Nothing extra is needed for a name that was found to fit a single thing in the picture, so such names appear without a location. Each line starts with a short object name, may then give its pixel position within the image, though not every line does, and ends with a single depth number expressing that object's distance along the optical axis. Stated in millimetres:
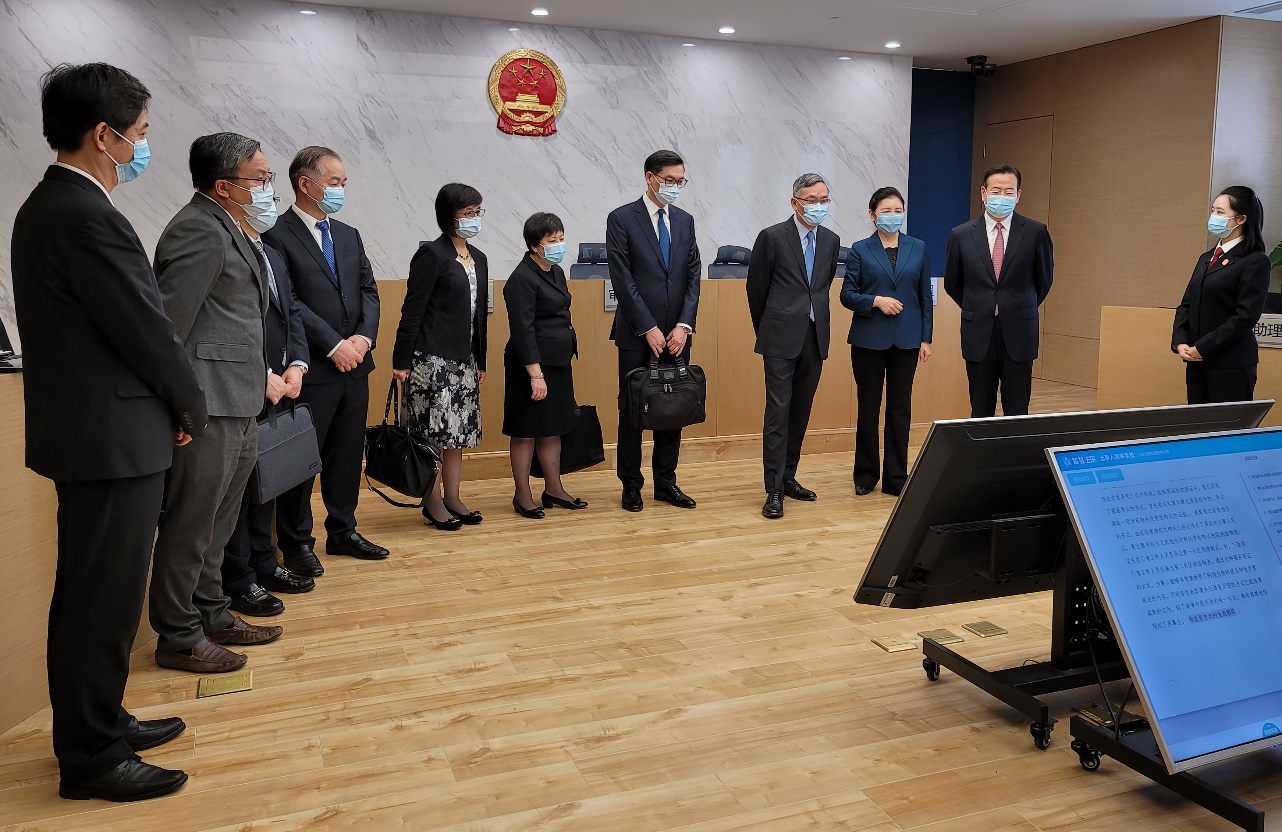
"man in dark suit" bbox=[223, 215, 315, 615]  3564
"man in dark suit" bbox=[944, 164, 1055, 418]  5250
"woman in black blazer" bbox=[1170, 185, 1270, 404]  4879
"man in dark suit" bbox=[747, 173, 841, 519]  5215
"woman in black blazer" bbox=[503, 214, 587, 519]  4879
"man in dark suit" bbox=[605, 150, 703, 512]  5066
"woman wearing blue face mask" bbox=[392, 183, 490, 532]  4559
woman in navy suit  5484
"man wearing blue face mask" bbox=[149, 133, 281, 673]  2949
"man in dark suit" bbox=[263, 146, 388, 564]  4020
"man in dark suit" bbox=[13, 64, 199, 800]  2221
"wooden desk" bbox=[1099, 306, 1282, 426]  5781
